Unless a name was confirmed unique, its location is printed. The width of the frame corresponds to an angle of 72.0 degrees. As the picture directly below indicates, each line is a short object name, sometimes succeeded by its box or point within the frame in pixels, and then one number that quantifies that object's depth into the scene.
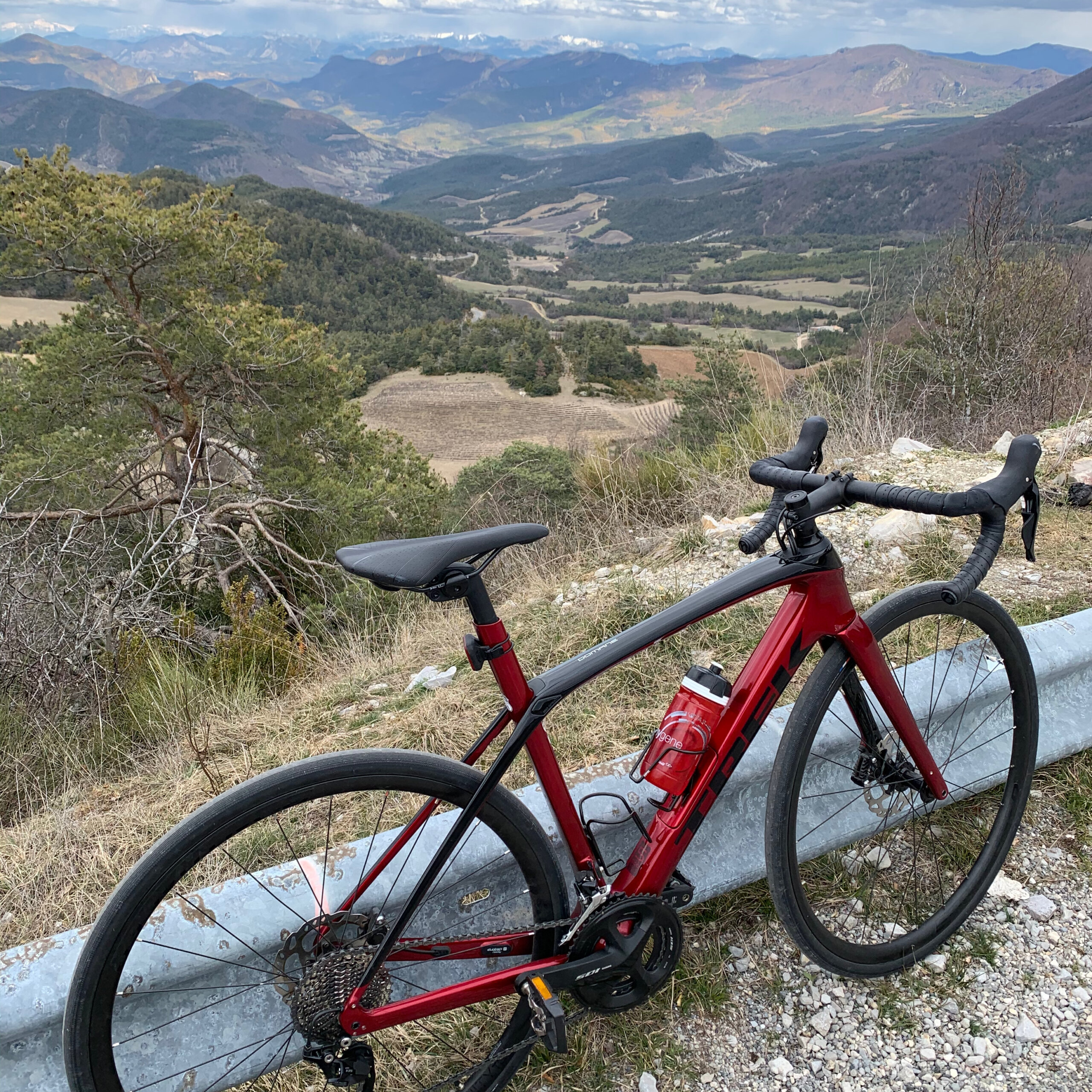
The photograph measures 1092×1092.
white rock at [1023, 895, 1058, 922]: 2.02
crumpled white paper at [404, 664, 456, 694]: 3.29
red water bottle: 1.60
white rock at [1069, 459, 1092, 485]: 4.46
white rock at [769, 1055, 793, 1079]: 1.69
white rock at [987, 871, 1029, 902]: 2.08
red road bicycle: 1.37
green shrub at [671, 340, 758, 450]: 8.19
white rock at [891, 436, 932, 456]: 5.16
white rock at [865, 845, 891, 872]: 2.16
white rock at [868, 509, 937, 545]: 3.97
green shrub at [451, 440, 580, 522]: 8.98
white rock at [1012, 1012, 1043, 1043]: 1.73
